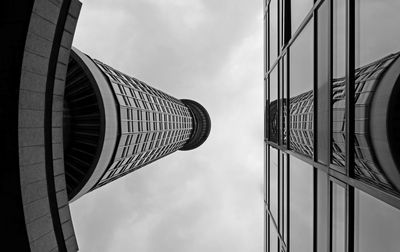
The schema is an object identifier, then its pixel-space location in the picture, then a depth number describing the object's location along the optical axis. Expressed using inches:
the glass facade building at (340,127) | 284.8
